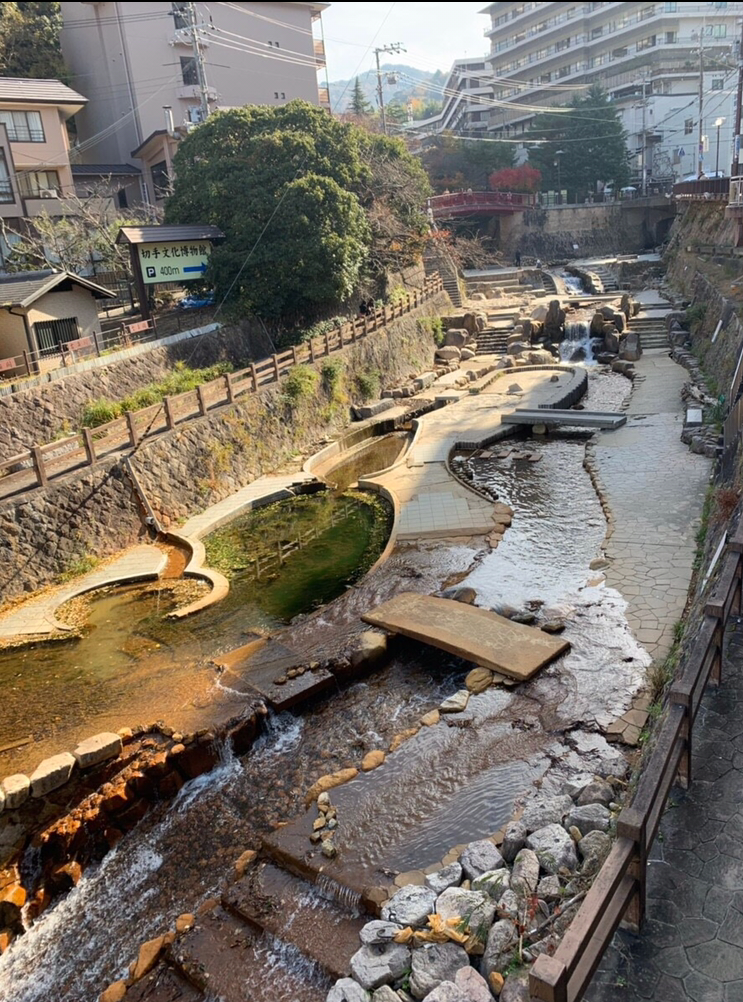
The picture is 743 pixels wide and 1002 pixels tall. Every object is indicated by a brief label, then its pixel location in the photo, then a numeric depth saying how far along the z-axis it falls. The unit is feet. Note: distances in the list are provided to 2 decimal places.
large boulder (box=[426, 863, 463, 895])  20.53
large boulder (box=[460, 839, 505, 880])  20.88
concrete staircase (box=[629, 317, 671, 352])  100.42
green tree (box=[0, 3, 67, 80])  123.65
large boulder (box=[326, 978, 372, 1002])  17.54
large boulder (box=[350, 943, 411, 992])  17.75
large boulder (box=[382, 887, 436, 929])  19.43
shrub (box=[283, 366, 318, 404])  71.87
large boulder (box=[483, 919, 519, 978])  16.69
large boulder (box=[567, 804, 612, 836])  21.06
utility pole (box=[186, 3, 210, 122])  97.76
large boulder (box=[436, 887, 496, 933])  18.19
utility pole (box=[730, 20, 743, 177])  95.44
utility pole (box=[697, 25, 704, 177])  152.27
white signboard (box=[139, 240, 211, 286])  76.59
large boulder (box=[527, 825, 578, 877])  19.53
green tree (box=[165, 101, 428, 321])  80.12
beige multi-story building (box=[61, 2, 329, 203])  127.95
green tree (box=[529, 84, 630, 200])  194.39
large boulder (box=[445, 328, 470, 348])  110.42
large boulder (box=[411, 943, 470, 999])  16.99
